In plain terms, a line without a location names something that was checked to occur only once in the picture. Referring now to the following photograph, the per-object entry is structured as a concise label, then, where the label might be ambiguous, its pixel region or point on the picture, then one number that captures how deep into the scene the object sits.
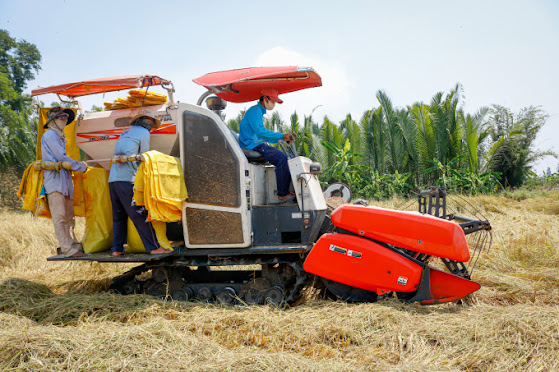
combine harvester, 4.18
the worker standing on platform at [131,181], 4.62
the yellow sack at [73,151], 5.04
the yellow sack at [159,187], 4.27
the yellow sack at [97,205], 5.03
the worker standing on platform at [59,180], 4.81
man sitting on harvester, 4.92
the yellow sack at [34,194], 4.86
